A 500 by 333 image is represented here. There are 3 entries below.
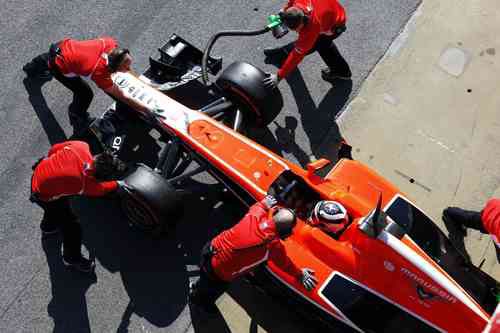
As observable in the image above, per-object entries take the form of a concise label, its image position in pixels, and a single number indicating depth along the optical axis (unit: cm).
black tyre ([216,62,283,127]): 682
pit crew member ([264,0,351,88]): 674
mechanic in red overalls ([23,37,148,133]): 646
